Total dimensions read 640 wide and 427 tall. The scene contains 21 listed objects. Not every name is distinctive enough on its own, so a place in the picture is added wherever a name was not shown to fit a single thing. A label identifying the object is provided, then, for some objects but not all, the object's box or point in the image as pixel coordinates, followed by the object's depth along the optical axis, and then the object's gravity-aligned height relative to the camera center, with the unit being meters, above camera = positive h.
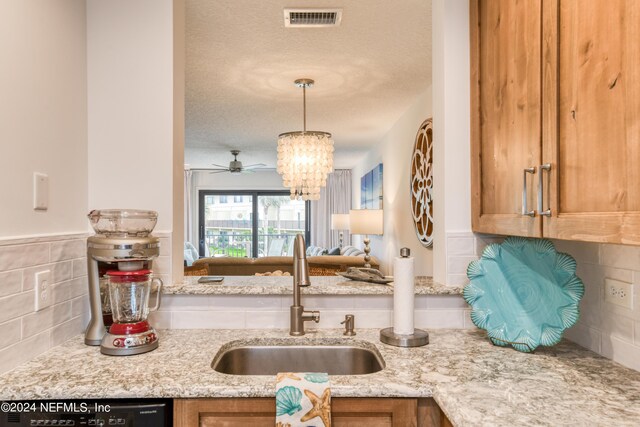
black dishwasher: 1.11 -0.49
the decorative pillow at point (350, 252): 5.64 -0.51
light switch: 1.34 +0.07
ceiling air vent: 2.24 +1.01
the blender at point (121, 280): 1.38 -0.21
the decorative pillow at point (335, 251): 6.07 -0.53
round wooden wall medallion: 3.55 +0.24
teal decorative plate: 1.35 -0.26
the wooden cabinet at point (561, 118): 0.91 +0.24
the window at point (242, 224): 8.76 -0.21
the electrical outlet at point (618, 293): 1.22 -0.23
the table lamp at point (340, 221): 6.67 -0.13
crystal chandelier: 3.72 +0.47
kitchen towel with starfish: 1.12 -0.48
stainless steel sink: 1.52 -0.50
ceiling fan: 6.51 +0.80
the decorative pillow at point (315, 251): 6.94 -0.62
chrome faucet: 1.54 -0.33
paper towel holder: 1.46 -0.41
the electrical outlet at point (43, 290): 1.34 -0.23
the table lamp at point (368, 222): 5.14 -0.11
